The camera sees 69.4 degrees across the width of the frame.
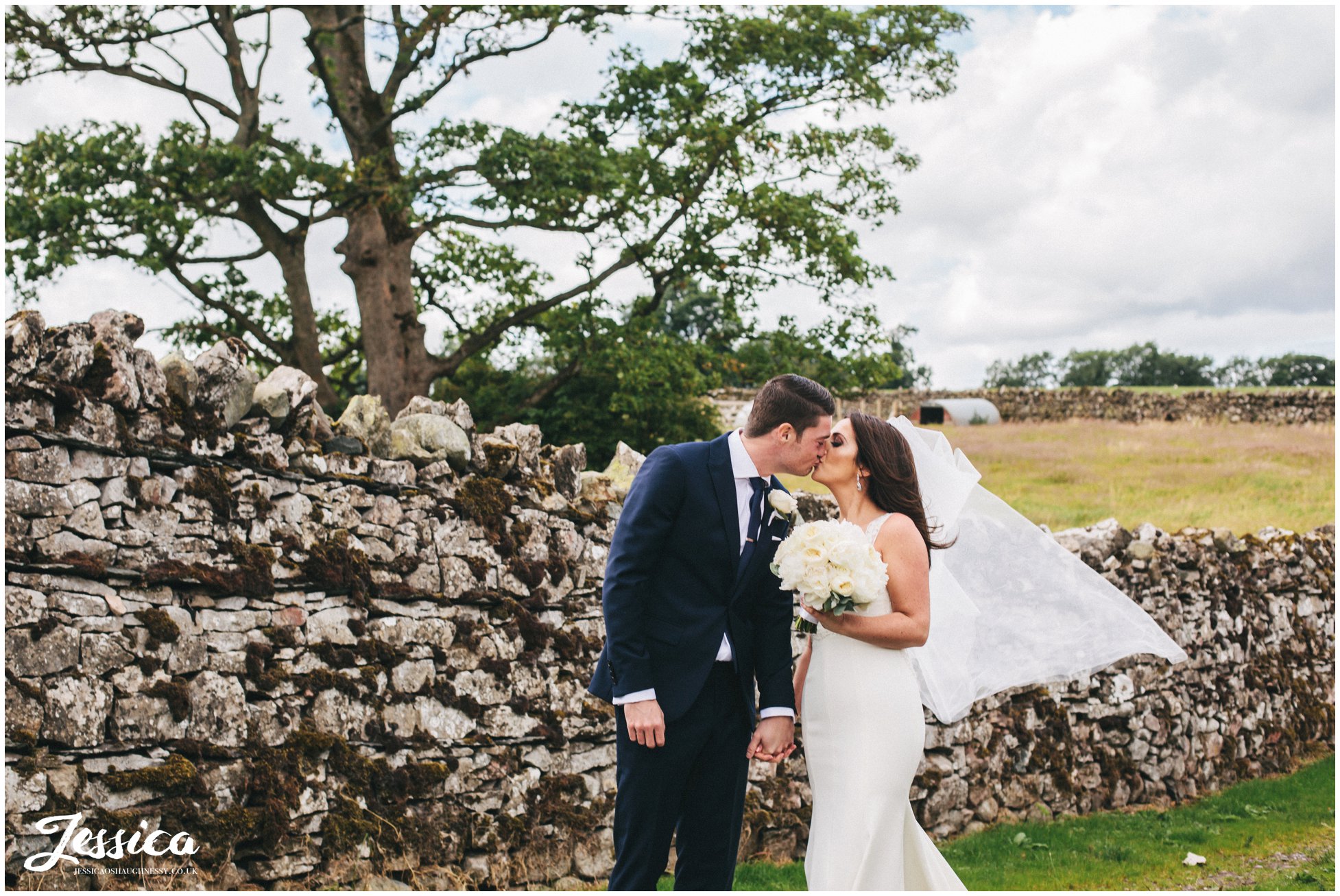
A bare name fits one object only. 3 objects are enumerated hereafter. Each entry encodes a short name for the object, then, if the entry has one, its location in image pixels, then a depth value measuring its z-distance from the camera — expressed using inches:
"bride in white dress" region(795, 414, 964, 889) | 158.9
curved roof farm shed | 1210.0
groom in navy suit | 142.4
